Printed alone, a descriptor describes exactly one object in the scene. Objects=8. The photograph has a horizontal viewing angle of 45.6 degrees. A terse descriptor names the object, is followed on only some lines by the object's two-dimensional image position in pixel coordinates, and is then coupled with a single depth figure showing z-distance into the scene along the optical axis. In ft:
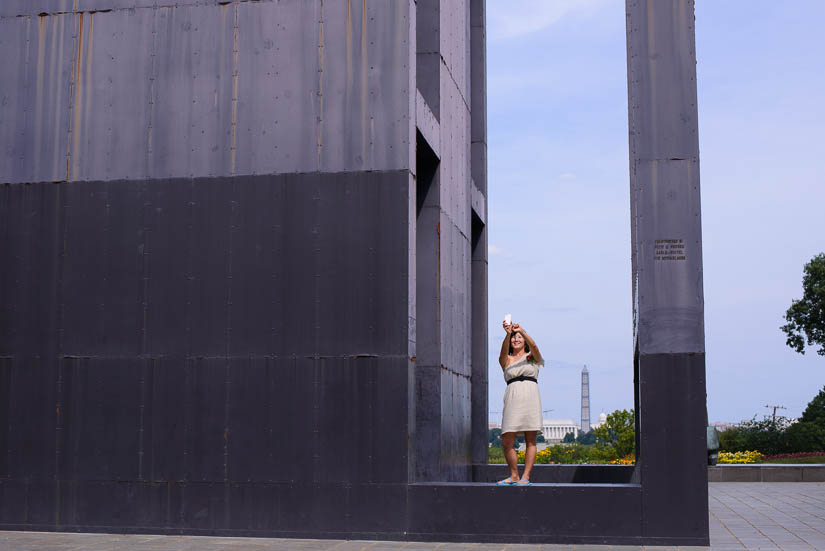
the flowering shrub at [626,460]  94.87
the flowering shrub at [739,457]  107.14
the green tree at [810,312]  191.31
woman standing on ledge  43.93
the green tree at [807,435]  141.28
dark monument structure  41.86
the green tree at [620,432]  109.09
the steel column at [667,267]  40.86
